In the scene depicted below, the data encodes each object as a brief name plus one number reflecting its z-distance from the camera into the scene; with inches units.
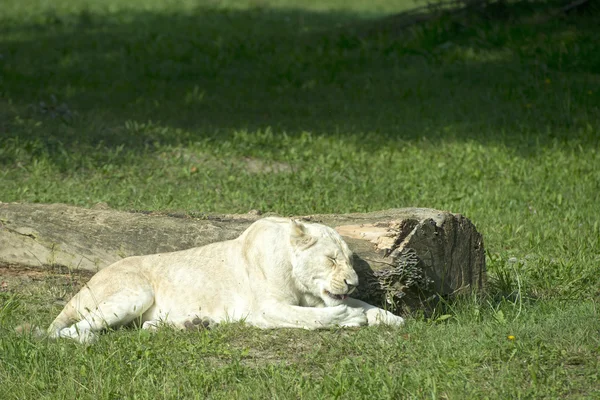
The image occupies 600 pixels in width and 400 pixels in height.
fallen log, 517.7
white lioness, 482.3
